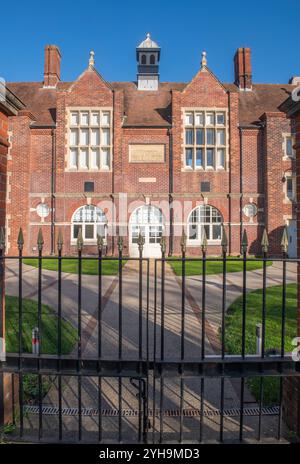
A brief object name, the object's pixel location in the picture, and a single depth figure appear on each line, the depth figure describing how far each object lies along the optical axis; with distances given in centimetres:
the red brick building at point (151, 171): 1722
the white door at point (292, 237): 1716
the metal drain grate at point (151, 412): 315
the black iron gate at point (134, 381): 256
